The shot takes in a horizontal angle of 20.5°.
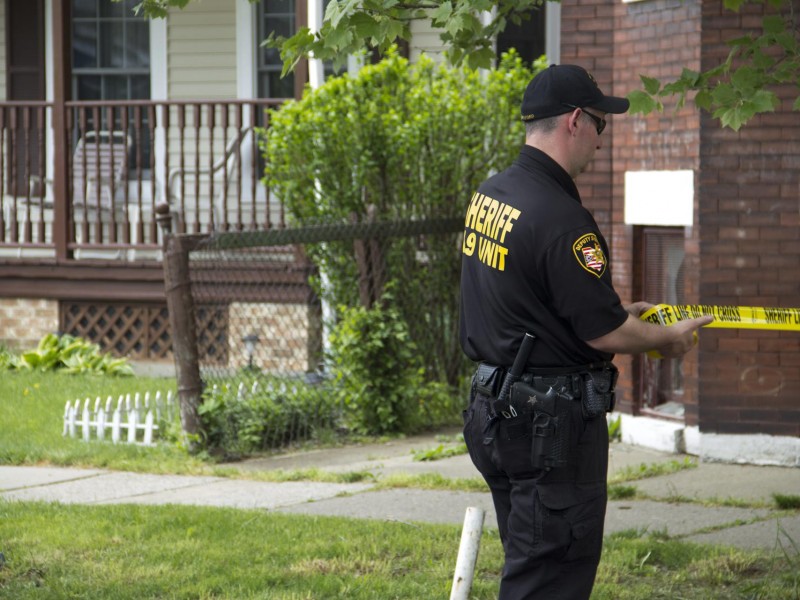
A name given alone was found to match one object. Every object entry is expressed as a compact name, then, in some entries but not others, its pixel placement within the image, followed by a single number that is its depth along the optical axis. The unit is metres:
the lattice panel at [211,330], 18.30
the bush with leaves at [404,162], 16.09
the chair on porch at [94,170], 23.46
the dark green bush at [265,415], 14.21
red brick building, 13.26
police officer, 6.50
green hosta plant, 20.22
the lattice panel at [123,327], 21.97
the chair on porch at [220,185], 21.38
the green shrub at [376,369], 15.15
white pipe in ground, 6.79
